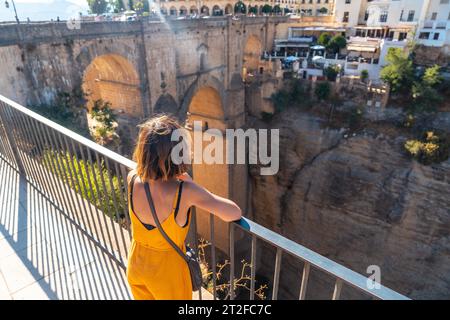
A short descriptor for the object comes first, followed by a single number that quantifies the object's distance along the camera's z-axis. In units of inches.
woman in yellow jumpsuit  57.0
